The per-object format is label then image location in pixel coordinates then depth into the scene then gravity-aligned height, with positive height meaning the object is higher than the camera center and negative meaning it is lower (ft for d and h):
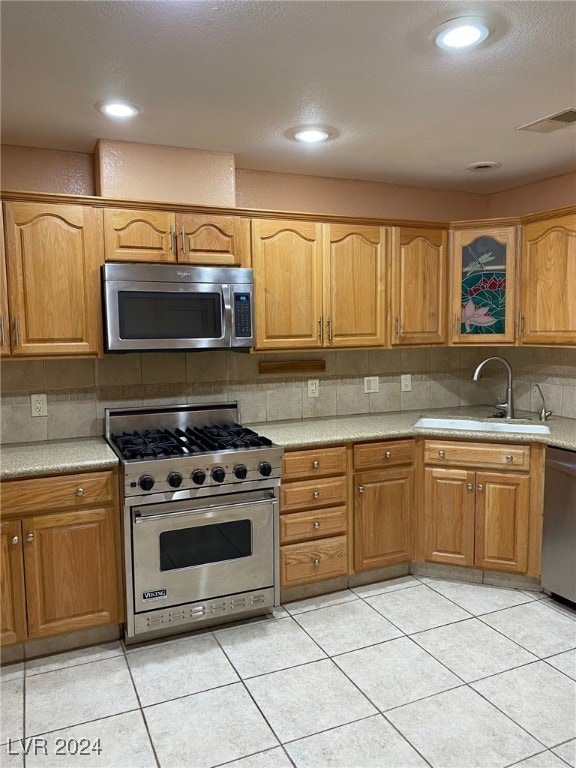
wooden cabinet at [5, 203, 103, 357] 8.93 +0.97
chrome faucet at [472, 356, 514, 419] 11.89 -1.44
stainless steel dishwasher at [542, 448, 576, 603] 9.77 -3.32
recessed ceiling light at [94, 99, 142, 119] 8.04 +3.25
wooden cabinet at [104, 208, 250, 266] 9.43 +1.68
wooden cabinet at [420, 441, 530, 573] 10.54 -3.28
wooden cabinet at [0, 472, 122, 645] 8.34 -3.23
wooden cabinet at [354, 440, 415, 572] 10.72 -3.20
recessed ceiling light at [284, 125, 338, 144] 9.20 +3.28
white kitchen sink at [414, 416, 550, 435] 11.46 -1.86
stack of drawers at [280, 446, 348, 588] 10.12 -3.22
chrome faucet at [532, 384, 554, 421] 12.02 -1.68
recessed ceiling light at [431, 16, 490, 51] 6.10 +3.26
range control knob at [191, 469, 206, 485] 8.94 -2.15
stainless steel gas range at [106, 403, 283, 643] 8.79 -3.05
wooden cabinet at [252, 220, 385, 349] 10.69 +0.97
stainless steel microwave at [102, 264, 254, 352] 9.28 +0.50
